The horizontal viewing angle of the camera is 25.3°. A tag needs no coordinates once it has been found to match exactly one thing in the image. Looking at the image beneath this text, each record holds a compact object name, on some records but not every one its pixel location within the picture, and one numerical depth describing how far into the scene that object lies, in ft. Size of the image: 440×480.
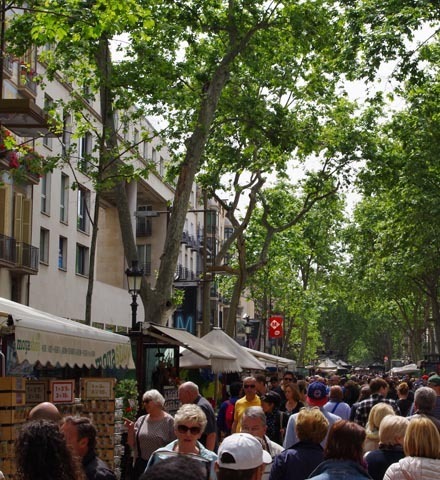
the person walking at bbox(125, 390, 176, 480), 32.30
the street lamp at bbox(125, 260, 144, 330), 70.03
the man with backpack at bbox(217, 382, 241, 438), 44.21
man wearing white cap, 14.53
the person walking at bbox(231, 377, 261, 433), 40.01
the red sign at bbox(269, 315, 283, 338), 184.24
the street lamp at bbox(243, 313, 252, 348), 148.56
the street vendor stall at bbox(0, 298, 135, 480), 30.12
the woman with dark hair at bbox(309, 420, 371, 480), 18.30
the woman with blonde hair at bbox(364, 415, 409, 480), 23.95
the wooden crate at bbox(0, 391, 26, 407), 30.04
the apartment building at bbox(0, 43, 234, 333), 111.34
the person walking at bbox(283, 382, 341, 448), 32.37
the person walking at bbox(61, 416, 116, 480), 19.83
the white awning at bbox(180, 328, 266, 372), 78.12
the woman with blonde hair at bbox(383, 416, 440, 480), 19.86
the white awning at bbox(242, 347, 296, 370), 122.96
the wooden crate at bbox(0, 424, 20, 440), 29.62
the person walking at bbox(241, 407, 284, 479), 26.05
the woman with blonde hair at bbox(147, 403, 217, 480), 21.88
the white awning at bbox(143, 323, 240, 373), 57.21
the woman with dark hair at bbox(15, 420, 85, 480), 13.69
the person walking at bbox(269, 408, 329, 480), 22.21
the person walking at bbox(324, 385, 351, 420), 38.27
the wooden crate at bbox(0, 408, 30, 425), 29.86
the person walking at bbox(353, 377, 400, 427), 38.34
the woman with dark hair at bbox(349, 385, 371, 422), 44.03
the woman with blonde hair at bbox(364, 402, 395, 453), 28.12
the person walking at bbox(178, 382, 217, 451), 33.86
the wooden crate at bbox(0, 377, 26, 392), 30.22
